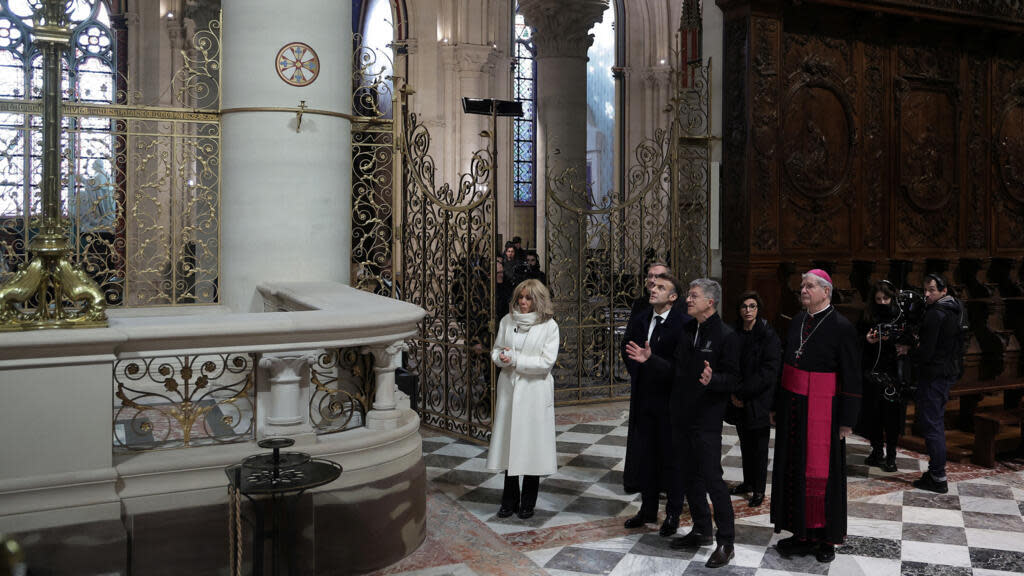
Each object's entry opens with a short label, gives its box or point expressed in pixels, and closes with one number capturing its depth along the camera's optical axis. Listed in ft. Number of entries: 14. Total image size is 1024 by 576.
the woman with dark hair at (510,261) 28.81
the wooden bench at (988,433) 23.72
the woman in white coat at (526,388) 18.29
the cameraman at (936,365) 21.62
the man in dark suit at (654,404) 17.65
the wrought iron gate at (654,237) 31.71
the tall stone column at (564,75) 44.06
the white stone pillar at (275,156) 23.20
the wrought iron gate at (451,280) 25.89
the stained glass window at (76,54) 51.53
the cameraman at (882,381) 22.52
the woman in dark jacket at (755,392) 18.42
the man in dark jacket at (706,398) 16.15
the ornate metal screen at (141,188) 23.72
